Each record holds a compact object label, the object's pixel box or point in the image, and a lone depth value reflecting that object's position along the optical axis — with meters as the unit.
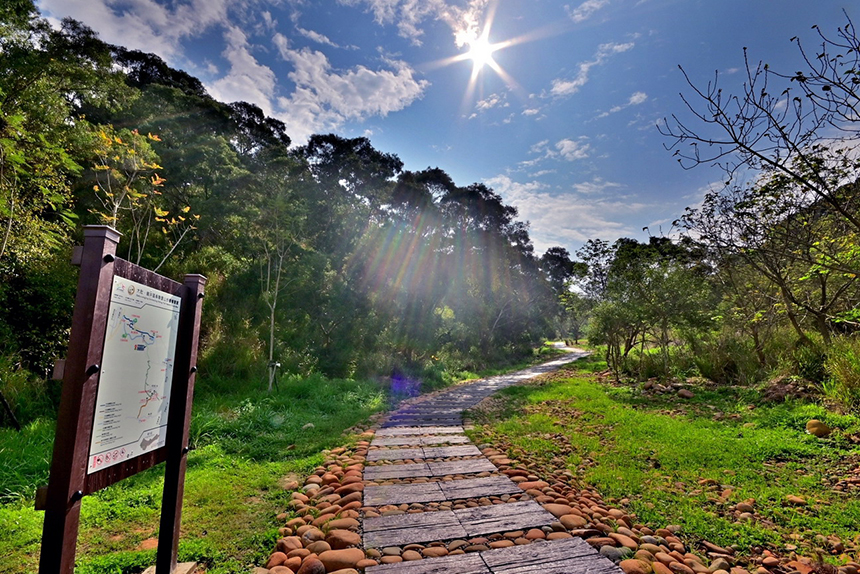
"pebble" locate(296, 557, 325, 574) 2.21
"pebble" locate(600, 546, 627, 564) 2.36
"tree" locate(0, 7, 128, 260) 4.79
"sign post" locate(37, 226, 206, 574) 1.57
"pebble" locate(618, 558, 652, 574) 2.21
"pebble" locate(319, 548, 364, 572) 2.26
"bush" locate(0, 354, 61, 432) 5.05
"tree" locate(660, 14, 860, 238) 2.84
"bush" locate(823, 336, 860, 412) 5.03
